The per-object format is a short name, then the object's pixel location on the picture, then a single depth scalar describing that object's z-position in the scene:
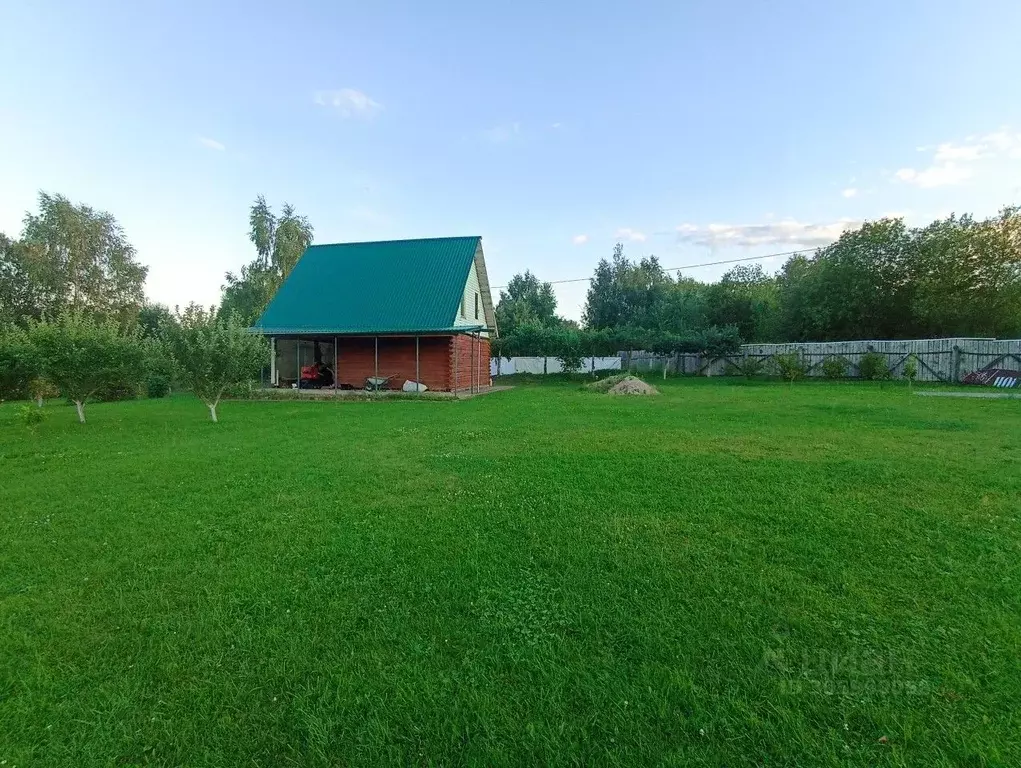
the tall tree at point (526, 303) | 38.31
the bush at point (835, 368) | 22.27
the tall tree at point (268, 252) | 34.75
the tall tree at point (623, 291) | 44.69
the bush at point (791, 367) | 22.02
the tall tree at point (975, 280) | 23.02
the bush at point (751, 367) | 25.94
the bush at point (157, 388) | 21.70
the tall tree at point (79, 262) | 29.11
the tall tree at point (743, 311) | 33.06
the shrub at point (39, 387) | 12.32
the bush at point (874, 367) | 21.50
